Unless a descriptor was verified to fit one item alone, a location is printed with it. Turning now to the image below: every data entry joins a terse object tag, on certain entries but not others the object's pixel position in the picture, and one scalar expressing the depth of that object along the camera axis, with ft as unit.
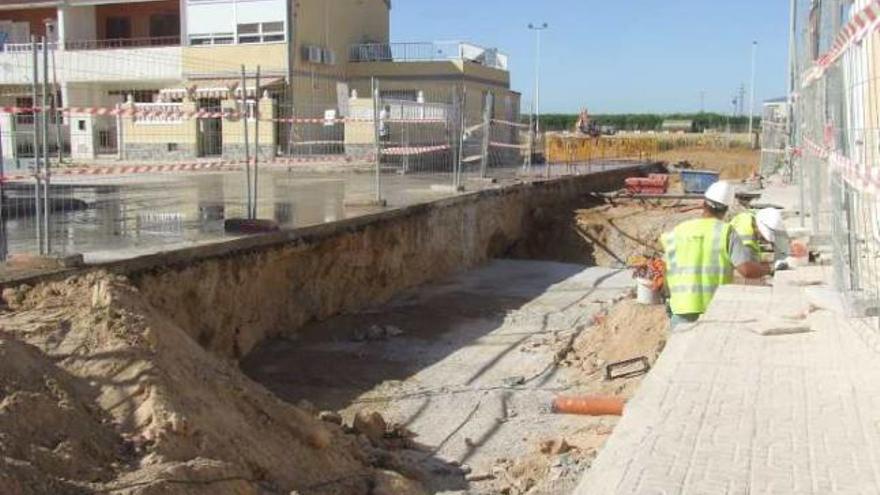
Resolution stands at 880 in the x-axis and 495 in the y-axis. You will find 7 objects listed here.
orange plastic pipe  26.40
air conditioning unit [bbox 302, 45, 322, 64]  108.17
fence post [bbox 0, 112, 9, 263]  27.88
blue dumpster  86.17
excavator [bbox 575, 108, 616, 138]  135.44
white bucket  35.53
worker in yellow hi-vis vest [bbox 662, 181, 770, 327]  23.32
